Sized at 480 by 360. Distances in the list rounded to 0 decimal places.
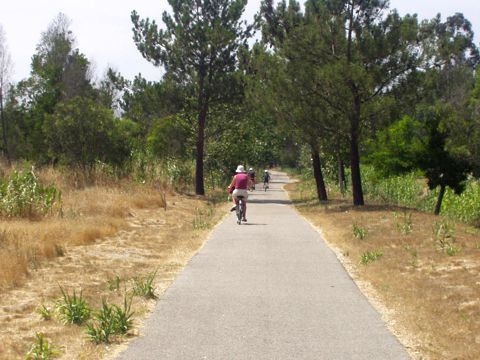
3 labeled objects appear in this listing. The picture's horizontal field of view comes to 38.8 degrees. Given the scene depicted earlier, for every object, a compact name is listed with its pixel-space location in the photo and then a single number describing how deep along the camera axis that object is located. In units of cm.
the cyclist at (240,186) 2065
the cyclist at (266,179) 4925
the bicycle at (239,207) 2053
